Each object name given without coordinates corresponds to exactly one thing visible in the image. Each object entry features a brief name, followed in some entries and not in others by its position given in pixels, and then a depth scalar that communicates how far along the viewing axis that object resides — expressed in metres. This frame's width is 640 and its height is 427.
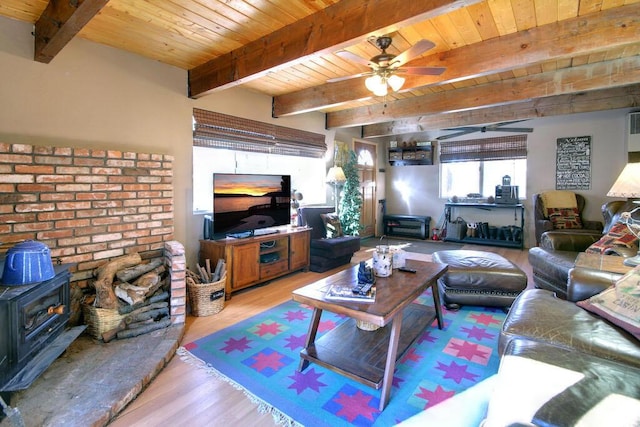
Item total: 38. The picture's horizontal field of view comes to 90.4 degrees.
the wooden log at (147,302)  2.42
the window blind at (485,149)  6.07
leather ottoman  2.91
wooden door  6.83
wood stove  1.56
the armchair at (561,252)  2.99
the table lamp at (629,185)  2.41
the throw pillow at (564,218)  5.08
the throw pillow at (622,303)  1.59
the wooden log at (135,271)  2.53
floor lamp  5.24
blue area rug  1.73
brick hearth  1.72
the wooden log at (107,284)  2.37
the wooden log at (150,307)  2.48
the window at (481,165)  6.16
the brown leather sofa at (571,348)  1.01
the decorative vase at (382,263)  2.41
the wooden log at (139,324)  2.43
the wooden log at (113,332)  2.29
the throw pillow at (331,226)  4.80
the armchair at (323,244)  4.45
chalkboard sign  5.46
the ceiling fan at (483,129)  6.09
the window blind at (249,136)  3.64
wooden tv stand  3.41
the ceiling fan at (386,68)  2.35
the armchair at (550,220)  4.84
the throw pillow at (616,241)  2.80
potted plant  5.39
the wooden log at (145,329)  2.35
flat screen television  3.47
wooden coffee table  1.77
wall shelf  7.09
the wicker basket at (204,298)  2.94
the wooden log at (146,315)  2.44
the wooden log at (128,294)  2.43
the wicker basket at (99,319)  2.33
